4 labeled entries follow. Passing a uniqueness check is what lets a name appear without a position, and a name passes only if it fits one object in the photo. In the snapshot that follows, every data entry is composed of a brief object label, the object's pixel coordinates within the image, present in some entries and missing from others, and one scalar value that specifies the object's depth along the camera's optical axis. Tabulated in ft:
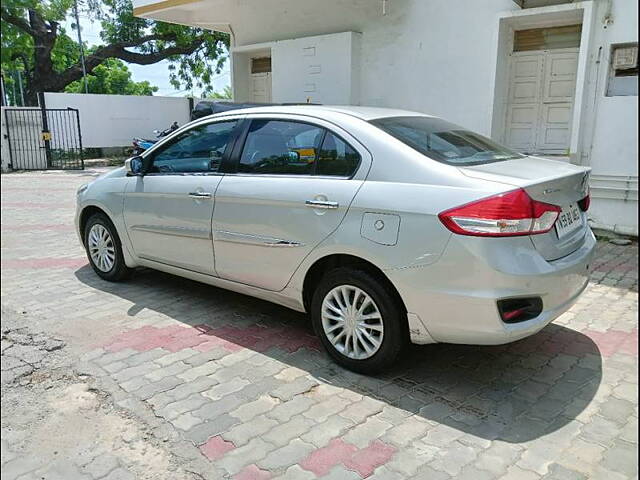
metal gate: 51.39
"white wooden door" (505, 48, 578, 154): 25.21
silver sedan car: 9.57
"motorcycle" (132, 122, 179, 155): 49.60
